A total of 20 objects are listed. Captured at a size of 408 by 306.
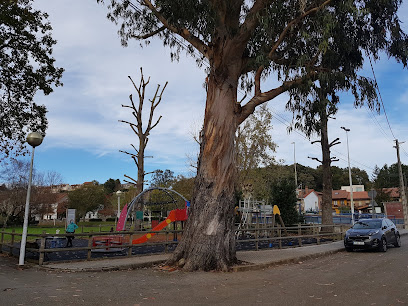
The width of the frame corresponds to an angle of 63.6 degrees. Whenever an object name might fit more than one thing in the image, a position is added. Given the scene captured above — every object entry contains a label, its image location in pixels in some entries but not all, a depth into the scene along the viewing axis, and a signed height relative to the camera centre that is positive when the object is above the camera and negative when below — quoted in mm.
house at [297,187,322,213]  78875 +4230
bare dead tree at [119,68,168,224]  22516 +5579
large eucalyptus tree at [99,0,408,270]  10047 +5464
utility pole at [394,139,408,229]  30386 +1134
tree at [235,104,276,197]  30594 +6573
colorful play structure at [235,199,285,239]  23061 +82
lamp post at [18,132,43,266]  10195 +2284
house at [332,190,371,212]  78750 +4055
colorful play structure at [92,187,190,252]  14625 -438
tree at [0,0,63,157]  14330 +6275
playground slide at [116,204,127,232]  17875 -375
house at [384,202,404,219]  36500 +800
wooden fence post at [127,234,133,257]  11898 -1312
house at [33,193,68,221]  45356 +743
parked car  14547 -871
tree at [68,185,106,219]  52375 +2482
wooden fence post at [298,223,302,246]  16281 -1240
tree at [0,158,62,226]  40281 +1976
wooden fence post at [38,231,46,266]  10143 -1150
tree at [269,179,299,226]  23594 +1028
